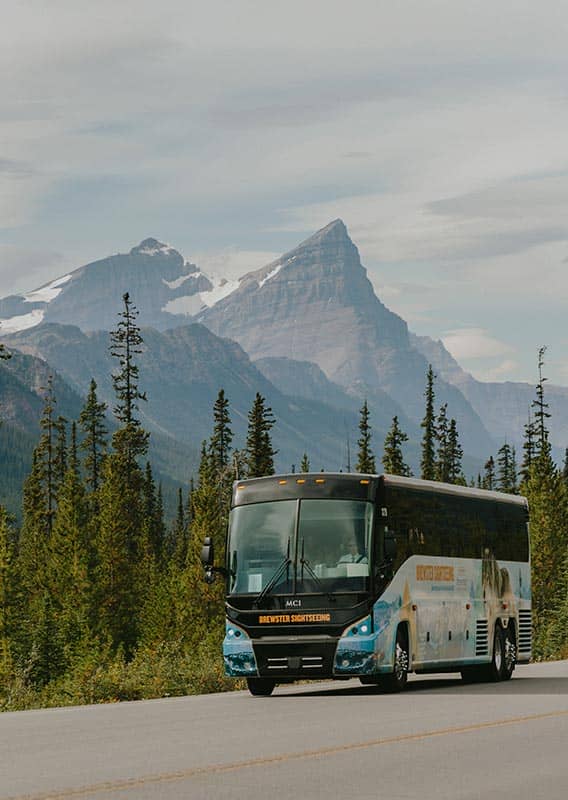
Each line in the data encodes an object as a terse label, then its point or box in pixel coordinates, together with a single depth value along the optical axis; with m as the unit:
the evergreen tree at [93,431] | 114.78
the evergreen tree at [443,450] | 137.00
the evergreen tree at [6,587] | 83.69
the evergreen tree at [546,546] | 94.25
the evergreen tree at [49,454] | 116.53
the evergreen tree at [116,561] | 90.88
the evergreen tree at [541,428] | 103.38
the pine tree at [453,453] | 142.12
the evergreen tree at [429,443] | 130.12
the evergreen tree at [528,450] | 113.07
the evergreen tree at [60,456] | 120.25
